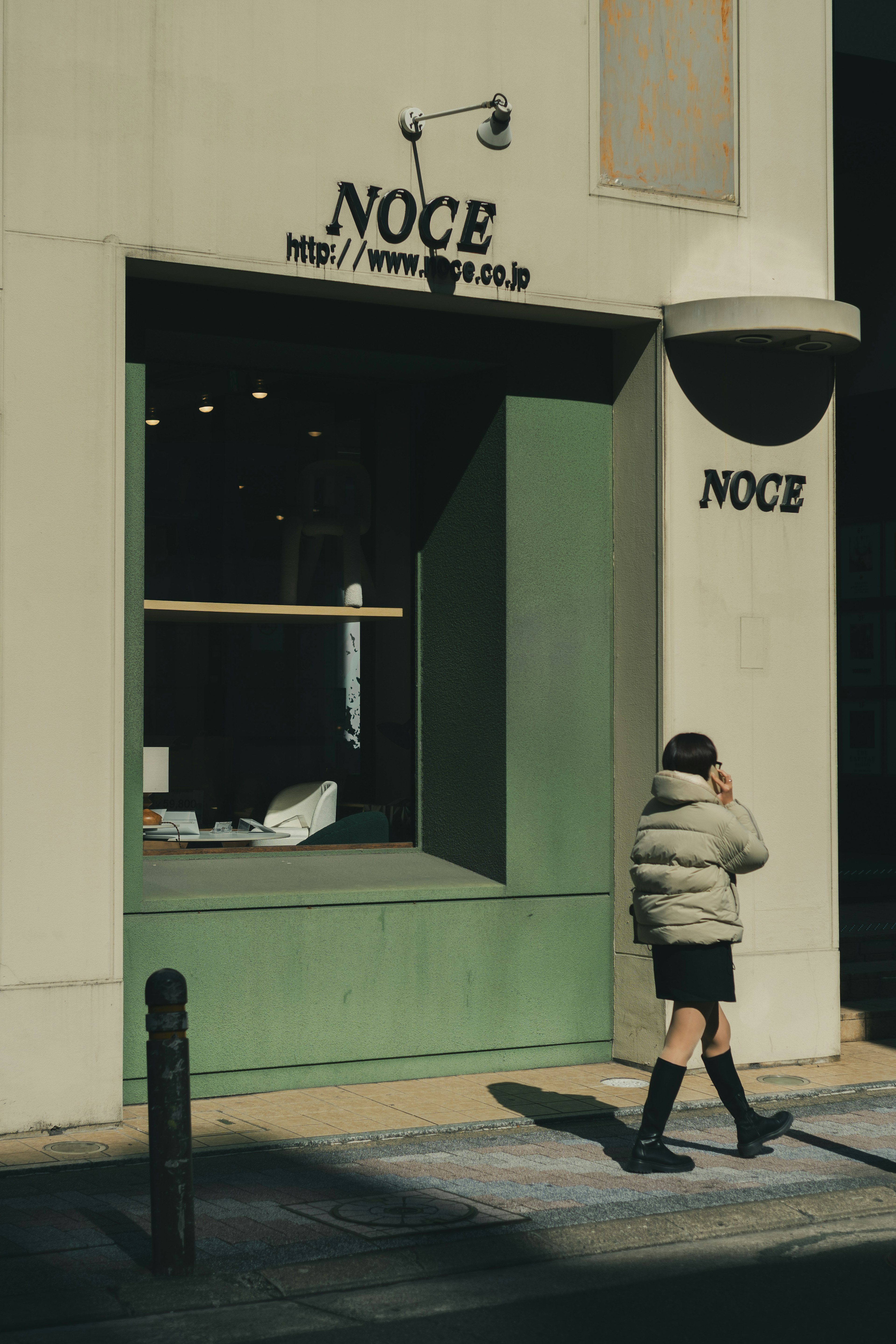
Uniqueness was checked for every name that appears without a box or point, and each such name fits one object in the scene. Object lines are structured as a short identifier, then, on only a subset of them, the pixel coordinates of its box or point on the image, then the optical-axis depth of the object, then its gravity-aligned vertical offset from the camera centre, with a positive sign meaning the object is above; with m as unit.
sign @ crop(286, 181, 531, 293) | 8.15 +2.35
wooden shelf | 8.75 +0.47
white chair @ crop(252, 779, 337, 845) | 9.23 -0.65
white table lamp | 8.76 -0.43
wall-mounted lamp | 8.30 +2.95
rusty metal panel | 9.05 +3.38
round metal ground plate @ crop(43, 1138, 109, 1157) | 6.98 -1.95
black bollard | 5.25 -1.41
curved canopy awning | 8.80 +2.04
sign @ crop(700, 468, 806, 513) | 9.14 +1.17
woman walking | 6.64 -0.83
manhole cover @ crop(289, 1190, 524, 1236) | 5.86 -1.91
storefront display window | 8.80 +0.54
